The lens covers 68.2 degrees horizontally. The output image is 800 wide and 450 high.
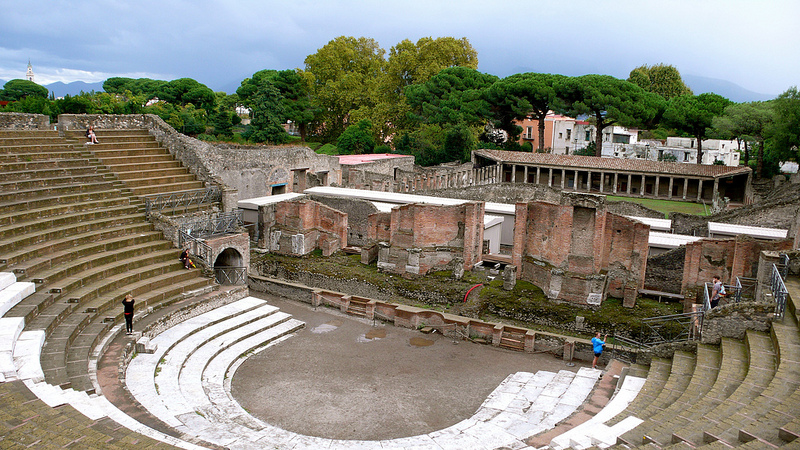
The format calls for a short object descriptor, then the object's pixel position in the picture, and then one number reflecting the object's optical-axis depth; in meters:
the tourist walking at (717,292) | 14.92
